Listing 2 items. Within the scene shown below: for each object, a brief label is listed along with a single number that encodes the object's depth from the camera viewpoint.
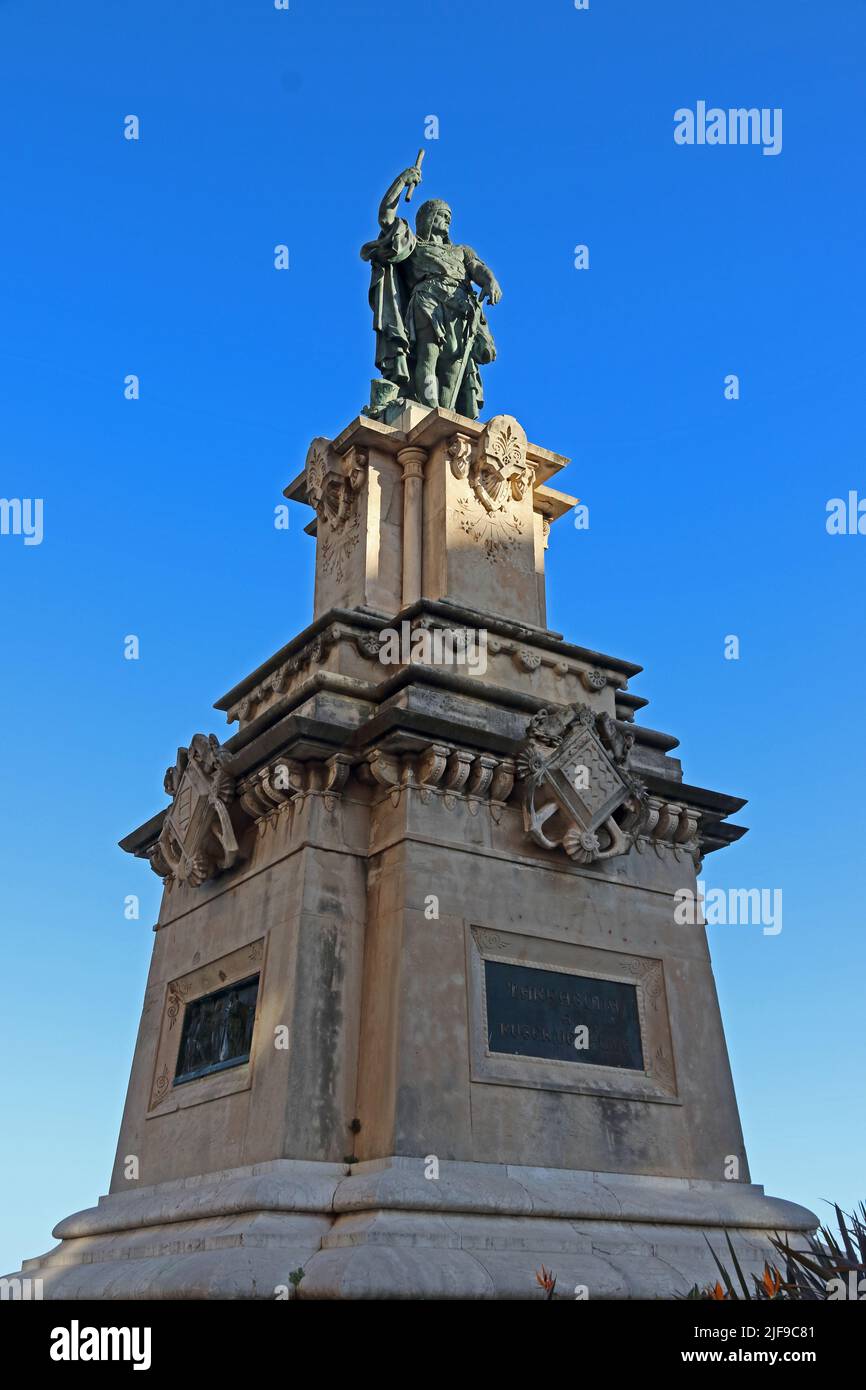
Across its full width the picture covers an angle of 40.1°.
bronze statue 17.59
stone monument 10.20
